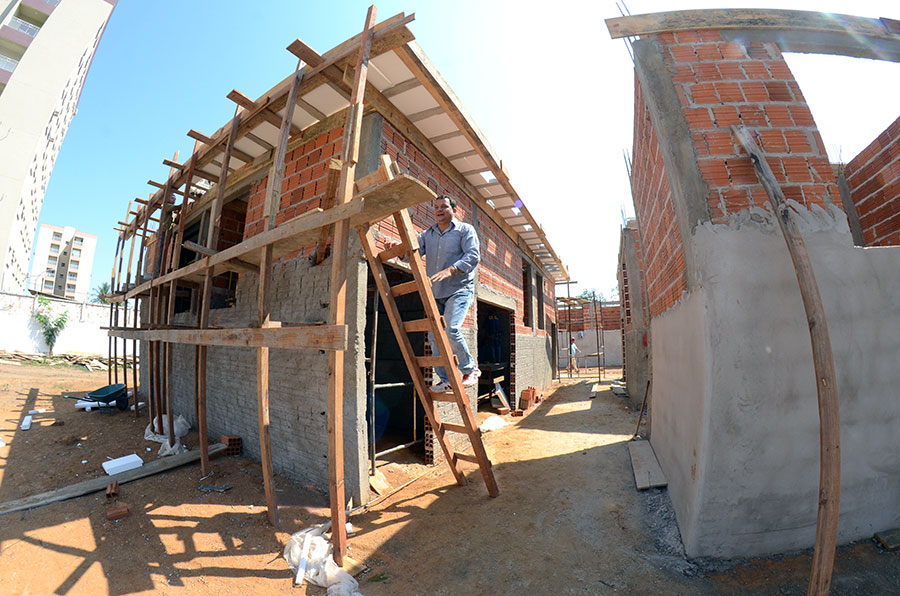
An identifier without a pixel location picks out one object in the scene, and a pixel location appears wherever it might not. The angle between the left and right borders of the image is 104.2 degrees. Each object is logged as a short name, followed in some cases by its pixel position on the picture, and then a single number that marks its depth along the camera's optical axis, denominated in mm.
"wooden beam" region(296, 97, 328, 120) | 4439
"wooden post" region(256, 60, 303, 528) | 3152
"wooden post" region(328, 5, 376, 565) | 2613
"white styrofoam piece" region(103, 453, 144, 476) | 4672
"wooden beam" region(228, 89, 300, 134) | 4070
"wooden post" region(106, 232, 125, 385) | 9391
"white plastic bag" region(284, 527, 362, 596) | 2580
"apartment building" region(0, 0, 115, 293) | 23094
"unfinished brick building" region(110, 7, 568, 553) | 2963
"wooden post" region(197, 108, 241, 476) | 4148
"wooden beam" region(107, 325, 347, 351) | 2490
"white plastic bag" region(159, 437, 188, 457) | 5297
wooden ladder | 3291
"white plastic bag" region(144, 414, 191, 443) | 5945
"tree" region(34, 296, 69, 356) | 17188
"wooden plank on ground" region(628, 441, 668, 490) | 3639
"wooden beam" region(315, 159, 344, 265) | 2871
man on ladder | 3649
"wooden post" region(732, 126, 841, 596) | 1817
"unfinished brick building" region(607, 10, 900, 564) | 2428
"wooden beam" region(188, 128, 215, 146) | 4809
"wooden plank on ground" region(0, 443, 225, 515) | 3667
